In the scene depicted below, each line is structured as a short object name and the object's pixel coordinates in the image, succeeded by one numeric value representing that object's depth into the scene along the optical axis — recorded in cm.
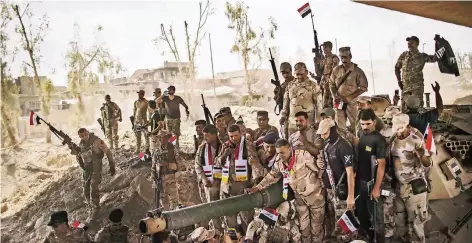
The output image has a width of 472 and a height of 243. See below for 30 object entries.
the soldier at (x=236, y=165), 625
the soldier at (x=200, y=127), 913
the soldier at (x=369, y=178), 517
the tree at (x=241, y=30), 2159
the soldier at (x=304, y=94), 697
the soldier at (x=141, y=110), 1322
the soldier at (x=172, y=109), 1187
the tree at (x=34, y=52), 1744
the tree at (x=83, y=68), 2123
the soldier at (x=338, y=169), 528
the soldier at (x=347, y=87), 734
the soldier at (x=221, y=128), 712
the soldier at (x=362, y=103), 650
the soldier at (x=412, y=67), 790
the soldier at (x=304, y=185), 556
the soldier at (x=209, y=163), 690
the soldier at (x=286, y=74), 743
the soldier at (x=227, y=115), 748
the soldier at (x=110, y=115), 1387
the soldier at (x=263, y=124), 745
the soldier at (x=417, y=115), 586
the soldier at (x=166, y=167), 908
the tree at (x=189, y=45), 2115
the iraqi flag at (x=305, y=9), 927
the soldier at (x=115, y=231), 649
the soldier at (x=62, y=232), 642
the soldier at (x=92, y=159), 1002
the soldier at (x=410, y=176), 521
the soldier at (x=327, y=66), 845
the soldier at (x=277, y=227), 559
